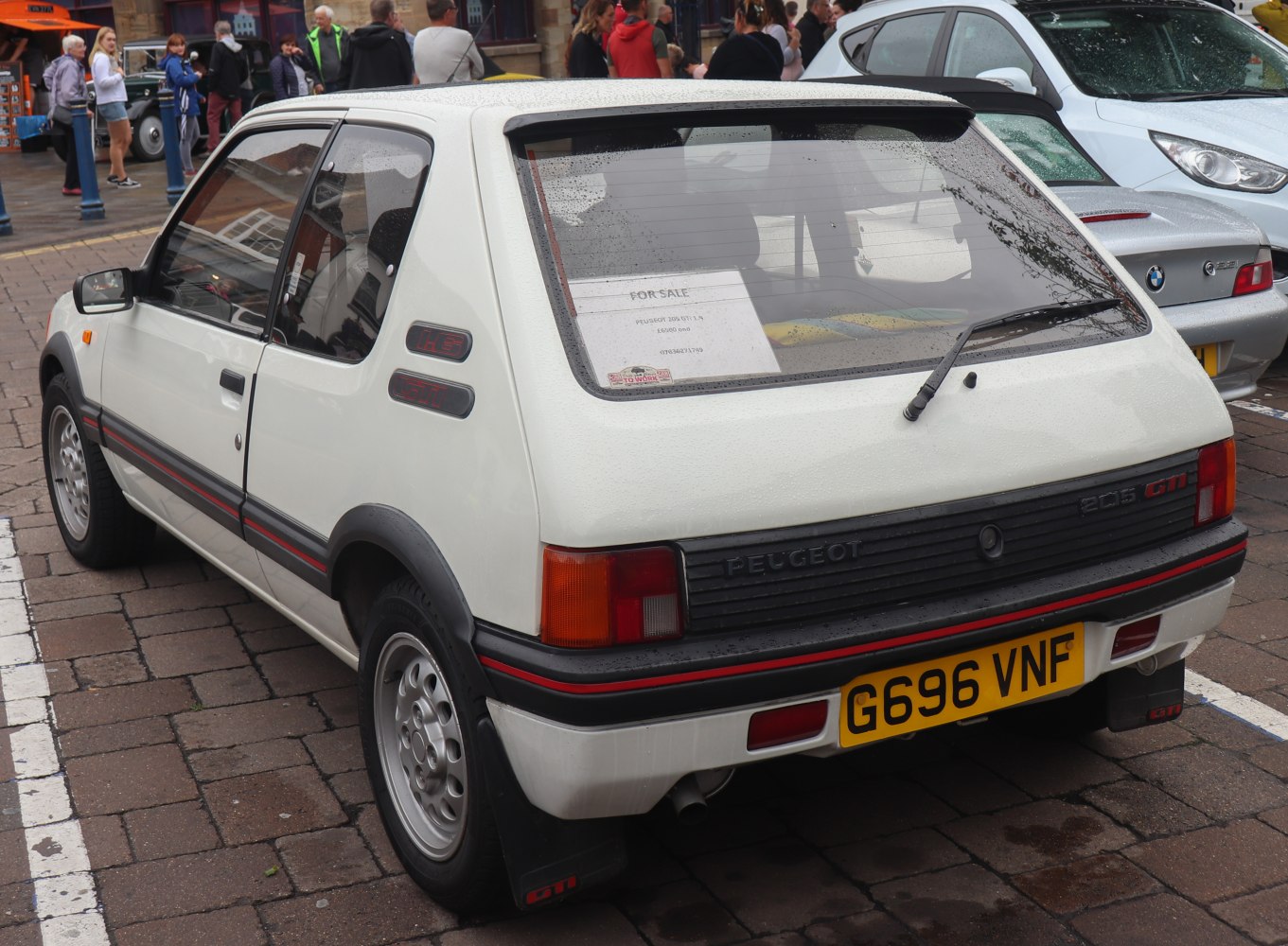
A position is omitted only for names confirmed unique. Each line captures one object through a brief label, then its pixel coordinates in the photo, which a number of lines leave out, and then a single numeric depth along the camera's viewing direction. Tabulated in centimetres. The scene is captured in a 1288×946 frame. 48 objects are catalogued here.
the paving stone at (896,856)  319
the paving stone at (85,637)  459
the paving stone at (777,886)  302
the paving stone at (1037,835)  322
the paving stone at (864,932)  292
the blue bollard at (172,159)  1510
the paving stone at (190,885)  312
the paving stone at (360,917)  299
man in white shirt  1217
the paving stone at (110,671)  435
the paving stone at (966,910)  292
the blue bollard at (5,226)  1394
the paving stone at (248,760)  375
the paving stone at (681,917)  296
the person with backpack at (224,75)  1972
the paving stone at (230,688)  421
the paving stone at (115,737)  390
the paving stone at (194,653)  444
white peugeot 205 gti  259
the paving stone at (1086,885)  303
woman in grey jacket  1692
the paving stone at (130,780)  360
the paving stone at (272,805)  345
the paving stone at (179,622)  474
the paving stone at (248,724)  395
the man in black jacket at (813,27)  1574
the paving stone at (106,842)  332
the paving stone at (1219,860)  307
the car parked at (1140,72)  724
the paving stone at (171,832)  336
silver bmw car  544
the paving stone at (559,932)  296
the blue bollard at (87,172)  1441
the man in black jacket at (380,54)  1398
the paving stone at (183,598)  494
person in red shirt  1212
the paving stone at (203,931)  299
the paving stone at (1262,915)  290
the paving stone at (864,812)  338
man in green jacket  1922
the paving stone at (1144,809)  332
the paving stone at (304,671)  428
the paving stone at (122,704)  410
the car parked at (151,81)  2016
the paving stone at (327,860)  321
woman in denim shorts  1703
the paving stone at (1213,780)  341
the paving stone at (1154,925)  288
